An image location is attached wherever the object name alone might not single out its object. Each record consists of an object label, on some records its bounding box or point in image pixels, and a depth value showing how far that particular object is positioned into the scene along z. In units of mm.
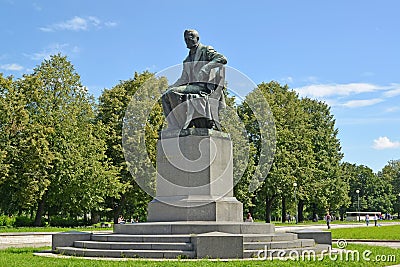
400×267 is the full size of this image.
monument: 12484
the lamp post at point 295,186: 46050
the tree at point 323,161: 53312
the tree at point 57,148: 35156
